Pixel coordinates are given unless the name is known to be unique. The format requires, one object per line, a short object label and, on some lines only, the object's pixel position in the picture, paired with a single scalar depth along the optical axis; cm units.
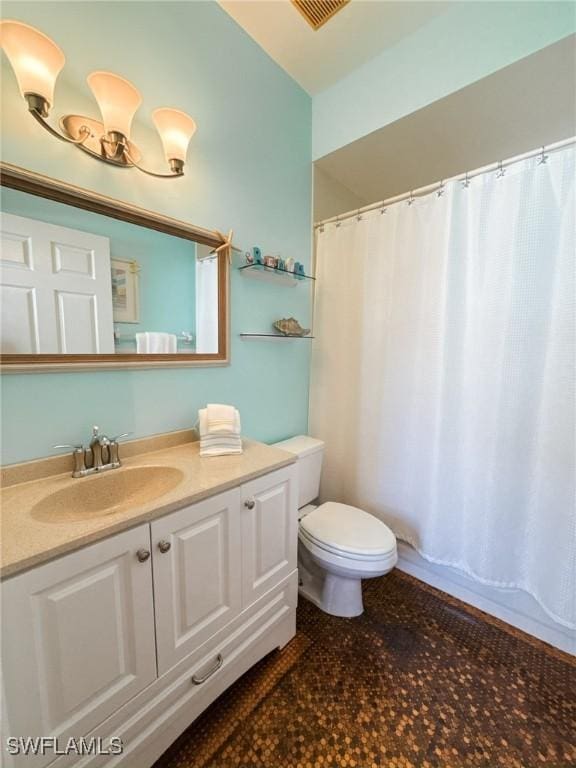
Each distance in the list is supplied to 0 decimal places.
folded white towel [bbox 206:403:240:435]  126
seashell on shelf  168
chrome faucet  102
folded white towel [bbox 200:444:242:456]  122
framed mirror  93
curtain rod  114
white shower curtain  120
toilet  129
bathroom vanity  66
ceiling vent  130
